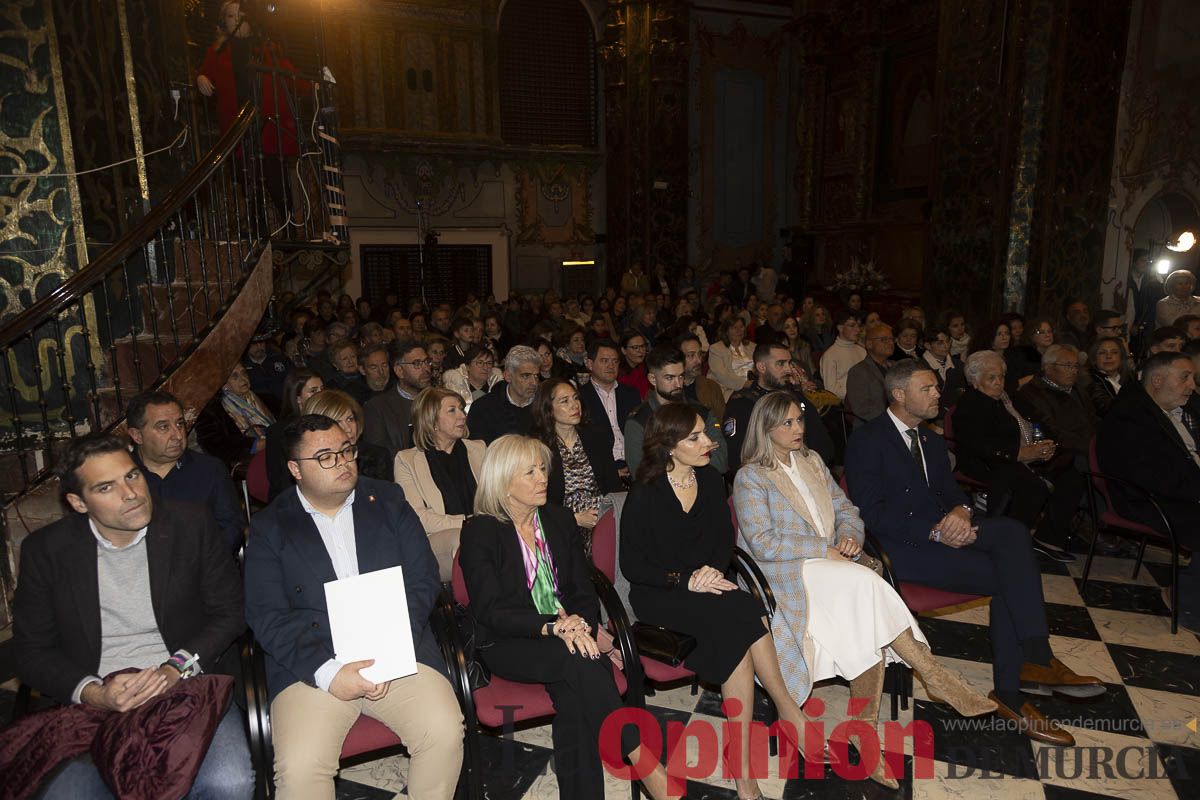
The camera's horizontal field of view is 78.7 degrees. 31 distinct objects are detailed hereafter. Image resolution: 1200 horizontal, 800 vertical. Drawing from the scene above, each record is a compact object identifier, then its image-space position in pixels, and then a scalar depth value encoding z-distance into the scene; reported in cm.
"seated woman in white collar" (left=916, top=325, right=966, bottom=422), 600
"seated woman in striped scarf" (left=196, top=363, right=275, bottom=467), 470
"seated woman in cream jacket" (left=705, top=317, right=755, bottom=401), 653
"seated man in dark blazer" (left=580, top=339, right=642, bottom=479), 467
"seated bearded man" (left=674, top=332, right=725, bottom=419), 529
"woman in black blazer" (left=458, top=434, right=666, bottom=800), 239
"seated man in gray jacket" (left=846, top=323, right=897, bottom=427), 561
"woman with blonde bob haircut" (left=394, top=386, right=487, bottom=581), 340
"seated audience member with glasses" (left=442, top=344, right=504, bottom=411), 509
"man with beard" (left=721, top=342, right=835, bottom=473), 424
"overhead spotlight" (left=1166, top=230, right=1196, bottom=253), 841
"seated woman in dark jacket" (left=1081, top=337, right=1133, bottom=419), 494
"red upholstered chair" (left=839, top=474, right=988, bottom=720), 305
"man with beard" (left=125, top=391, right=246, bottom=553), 307
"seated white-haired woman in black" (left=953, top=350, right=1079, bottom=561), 437
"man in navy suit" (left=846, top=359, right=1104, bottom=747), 306
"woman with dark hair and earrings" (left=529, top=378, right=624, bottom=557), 375
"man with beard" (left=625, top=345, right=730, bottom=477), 416
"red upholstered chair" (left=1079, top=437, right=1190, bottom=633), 370
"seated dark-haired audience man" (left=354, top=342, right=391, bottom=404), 501
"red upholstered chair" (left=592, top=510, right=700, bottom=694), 301
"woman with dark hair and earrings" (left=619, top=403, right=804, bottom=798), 268
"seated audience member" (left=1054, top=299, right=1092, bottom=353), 678
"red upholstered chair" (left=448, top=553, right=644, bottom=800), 239
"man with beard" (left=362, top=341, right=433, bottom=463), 434
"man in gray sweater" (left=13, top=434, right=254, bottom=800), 217
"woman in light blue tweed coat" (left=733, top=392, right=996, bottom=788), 280
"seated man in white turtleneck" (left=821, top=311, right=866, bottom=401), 655
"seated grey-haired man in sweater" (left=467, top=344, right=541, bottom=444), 436
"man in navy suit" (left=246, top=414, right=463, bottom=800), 223
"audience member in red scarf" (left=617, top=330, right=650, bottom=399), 557
